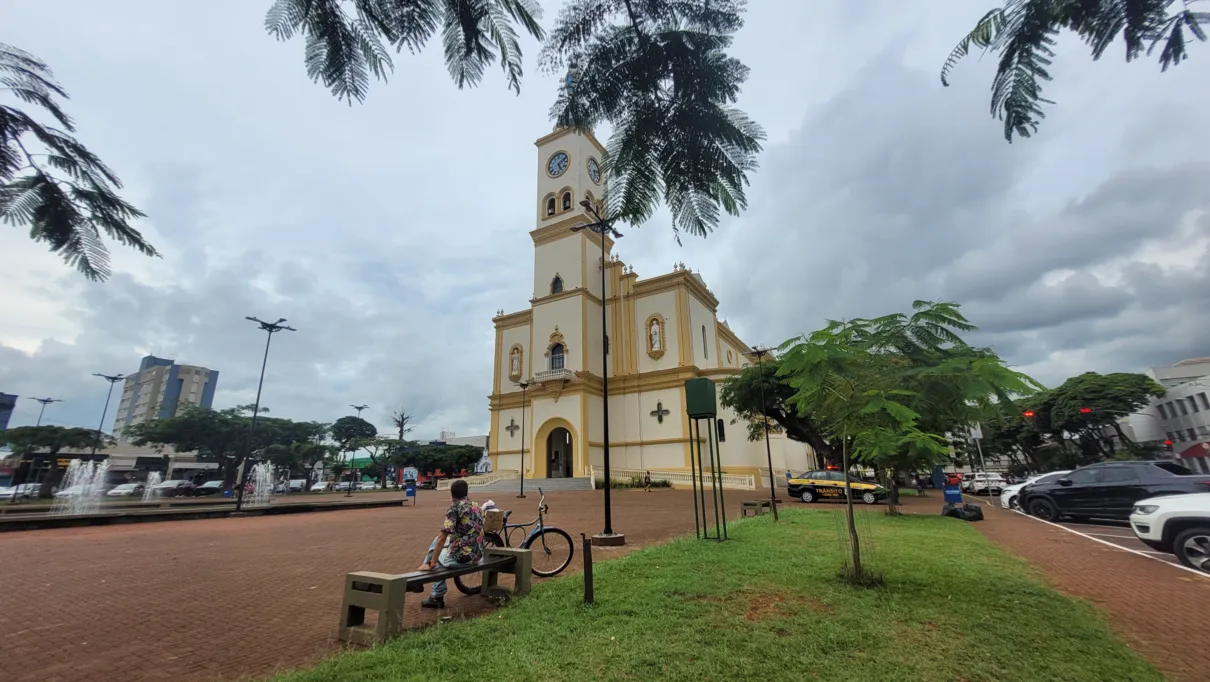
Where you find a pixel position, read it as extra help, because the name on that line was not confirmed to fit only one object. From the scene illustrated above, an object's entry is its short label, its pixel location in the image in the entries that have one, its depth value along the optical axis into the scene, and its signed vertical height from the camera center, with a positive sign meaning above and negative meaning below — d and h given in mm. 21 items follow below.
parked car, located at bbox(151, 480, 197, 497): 39906 +224
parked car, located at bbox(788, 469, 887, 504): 19797 -424
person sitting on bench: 5316 -564
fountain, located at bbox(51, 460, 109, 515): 21750 +290
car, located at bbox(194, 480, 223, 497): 40256 +232
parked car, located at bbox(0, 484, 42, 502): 31031 +287
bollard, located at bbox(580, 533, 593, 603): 5004 -890
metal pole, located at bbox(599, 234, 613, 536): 9342 -486
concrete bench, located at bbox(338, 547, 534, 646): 4168 -903
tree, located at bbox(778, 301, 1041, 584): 5469 +1037
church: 32188 +8065
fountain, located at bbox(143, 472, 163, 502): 34400 +580
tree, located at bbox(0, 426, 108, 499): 35719 +3935
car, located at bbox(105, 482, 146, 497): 36431 +292
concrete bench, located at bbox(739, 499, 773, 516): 14117 -769
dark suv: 10922 -392
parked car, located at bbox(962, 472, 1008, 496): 29672 -628
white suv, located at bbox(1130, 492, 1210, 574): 7074 -807
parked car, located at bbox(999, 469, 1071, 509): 15464 -665
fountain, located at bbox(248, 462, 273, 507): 28962 +415
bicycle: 6945 -899
